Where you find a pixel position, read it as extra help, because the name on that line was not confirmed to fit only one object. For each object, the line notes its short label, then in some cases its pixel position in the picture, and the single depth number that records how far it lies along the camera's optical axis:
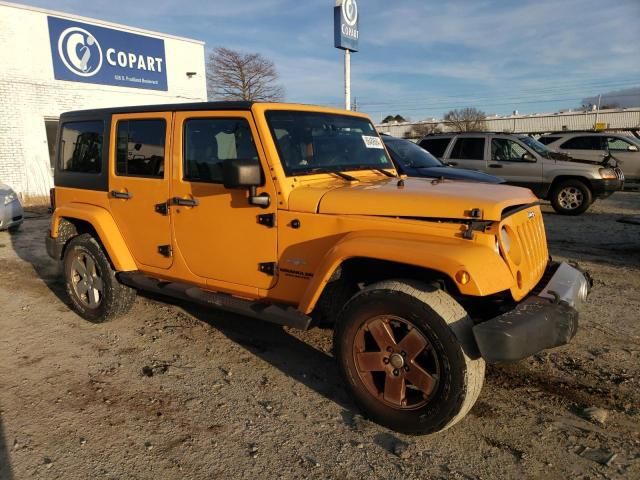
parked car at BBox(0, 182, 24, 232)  9.02
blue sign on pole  12.89
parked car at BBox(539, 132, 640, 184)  13.91
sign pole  13.18
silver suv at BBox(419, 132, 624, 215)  10.54
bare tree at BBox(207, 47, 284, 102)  30.06
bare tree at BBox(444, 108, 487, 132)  42.59
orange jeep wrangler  2.67
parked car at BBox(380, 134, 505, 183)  7.98
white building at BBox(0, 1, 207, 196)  13.74
